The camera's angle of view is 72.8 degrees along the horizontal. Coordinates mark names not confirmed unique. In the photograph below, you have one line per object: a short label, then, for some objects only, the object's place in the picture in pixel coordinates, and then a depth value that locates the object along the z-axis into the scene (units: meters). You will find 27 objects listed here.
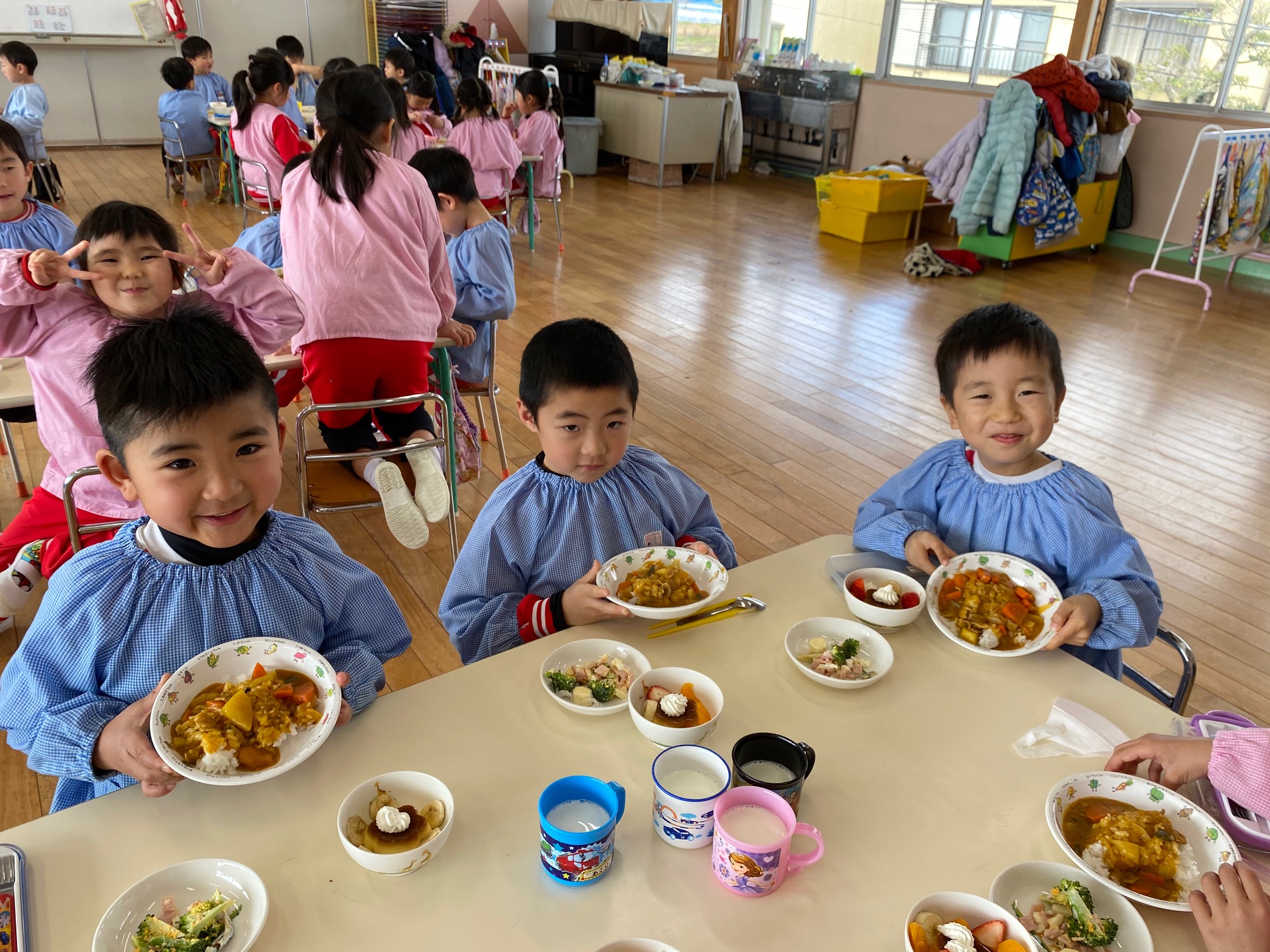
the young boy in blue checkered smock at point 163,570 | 1.07
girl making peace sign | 1.92
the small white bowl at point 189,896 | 0.80
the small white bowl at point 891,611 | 1.26
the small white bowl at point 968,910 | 0.82
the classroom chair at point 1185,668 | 1.38
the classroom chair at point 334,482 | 1.98
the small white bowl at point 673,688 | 1.03
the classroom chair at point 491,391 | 3.07
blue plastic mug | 0.84
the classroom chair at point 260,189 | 5.39
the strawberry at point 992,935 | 0.81
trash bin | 8.55
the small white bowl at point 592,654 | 1.18
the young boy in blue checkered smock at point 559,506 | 1.42
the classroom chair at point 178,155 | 6.95
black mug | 0.93
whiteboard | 8.48
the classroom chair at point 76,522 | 1.59
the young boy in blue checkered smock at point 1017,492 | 1.44
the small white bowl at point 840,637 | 1.21
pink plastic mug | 0.84
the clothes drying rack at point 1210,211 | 4.91
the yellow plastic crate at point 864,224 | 6.71
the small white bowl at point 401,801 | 0.86
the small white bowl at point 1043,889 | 0.86
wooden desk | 8.11
